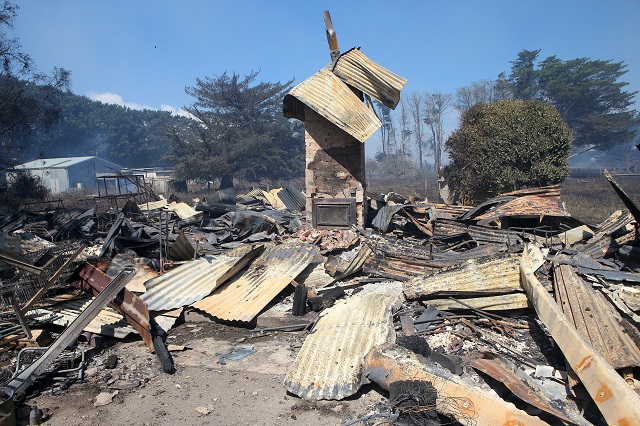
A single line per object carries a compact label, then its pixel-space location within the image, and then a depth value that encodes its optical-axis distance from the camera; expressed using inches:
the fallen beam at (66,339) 158.2
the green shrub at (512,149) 540.7
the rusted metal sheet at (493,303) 205.2
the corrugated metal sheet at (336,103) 365.7
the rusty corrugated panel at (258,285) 239.9
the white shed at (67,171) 1419.8
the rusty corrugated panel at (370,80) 403.2
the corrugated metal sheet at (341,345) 160.1
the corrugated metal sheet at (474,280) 216.8
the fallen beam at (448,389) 121.3
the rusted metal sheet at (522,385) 121.3
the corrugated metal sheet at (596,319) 151.6
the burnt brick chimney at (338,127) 385.4
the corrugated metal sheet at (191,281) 245.9
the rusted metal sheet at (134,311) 204.8
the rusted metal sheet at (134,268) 286.7
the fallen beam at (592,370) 109.7
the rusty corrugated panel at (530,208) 368.3
